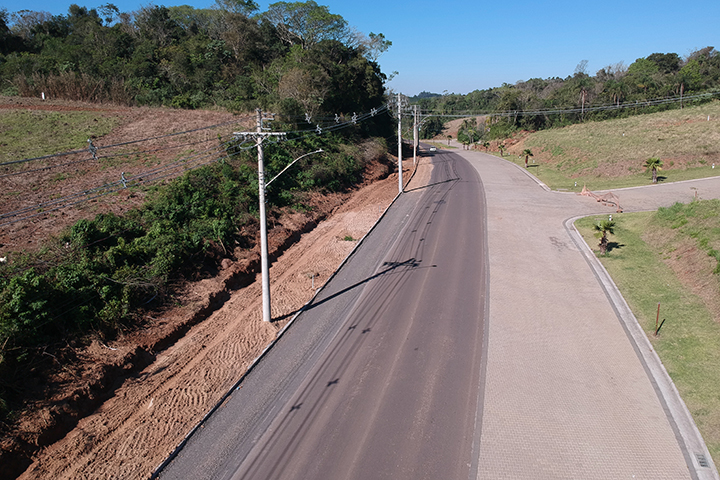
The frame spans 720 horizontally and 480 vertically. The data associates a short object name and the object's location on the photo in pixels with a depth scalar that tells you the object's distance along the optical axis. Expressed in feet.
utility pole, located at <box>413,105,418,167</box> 186.27
